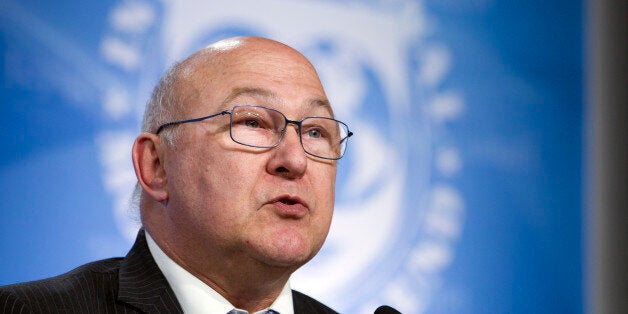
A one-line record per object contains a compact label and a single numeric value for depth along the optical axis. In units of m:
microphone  2.21
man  2.24
